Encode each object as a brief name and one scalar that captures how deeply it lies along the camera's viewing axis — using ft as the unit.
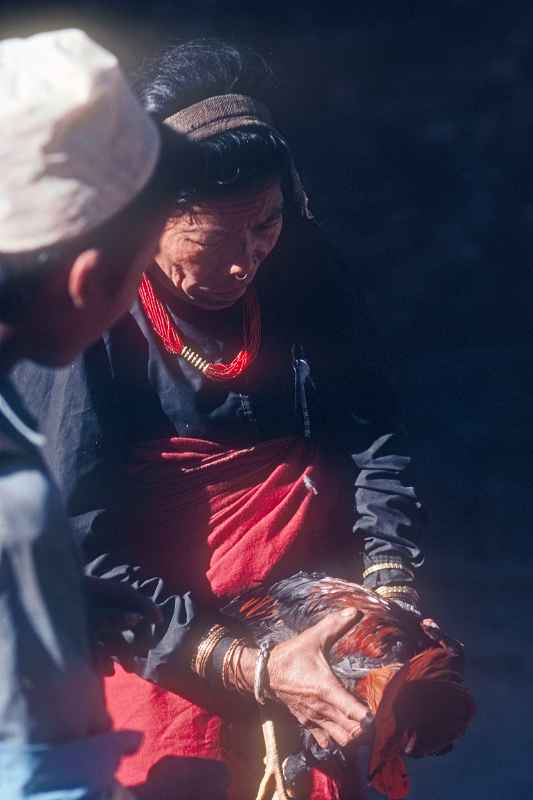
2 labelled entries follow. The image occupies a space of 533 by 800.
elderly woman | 10.60
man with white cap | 8.70
